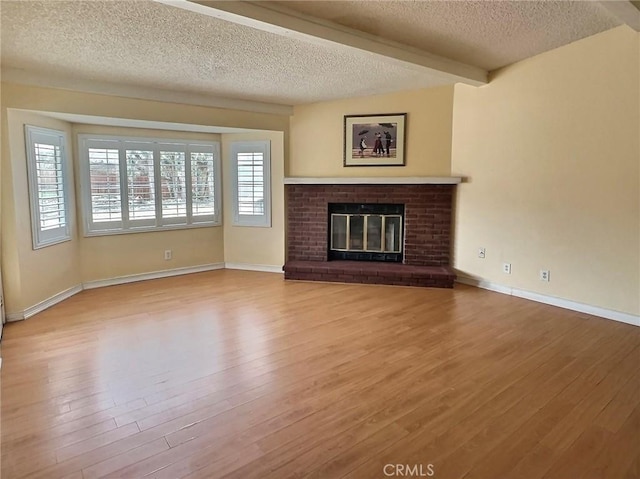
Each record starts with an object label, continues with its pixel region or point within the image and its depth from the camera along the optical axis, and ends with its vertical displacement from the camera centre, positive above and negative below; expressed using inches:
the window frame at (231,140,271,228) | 223.1 +10.7
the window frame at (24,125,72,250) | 155.4 +4.9
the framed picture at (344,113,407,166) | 205.0 +30.9
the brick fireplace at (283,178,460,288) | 198.8 -15.6
